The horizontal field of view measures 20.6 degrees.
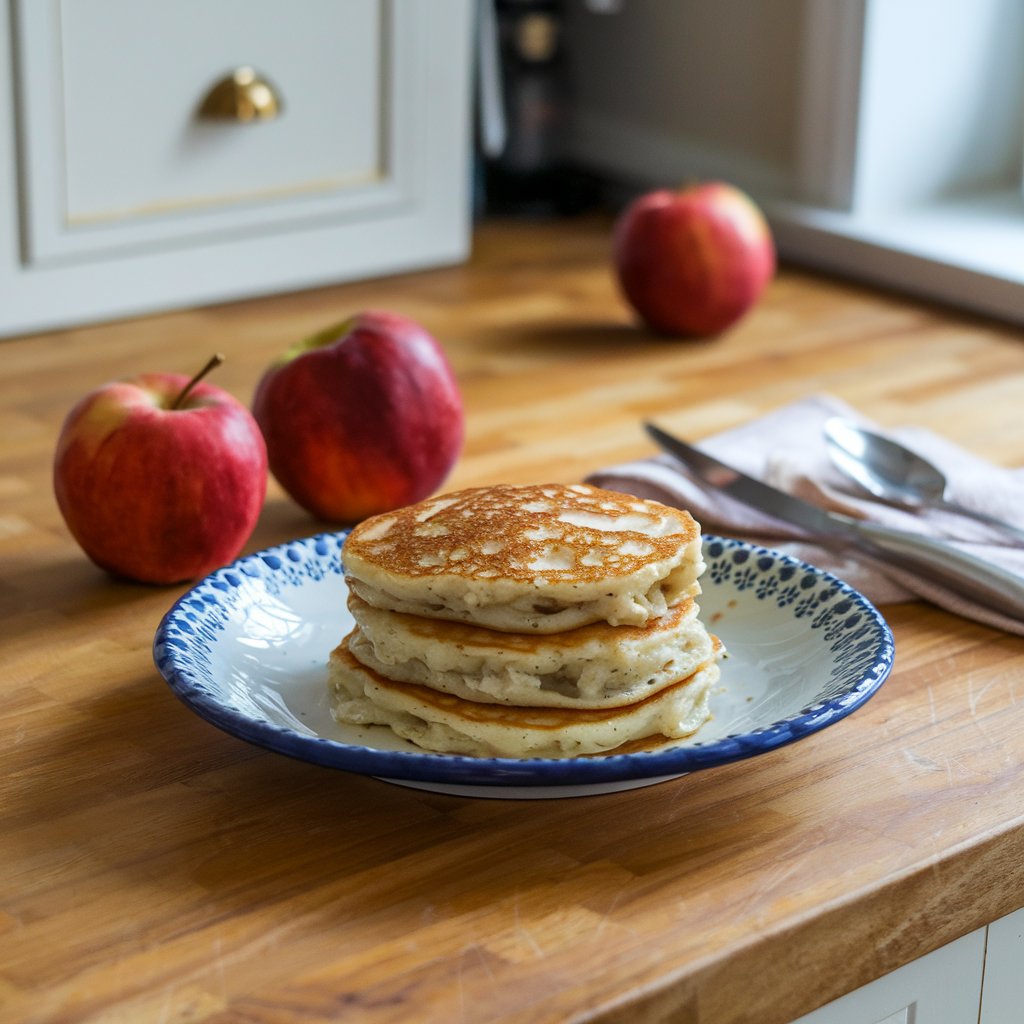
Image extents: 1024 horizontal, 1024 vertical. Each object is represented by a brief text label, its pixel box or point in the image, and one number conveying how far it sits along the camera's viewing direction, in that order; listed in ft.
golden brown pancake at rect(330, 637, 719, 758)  2.85
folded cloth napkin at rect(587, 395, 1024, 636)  3.39
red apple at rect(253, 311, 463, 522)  3.56
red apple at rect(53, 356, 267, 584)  3.33
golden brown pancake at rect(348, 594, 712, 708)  2.83
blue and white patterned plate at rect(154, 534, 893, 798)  2.76
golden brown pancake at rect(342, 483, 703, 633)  2.84
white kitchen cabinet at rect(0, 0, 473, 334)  4.44
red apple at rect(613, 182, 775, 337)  4.54
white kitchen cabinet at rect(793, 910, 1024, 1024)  2.85
